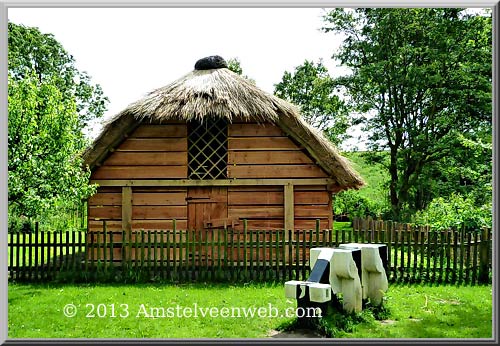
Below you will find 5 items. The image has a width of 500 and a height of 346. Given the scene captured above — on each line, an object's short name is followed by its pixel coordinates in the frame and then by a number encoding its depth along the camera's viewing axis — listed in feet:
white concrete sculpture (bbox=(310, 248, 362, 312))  23.98
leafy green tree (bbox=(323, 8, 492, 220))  73.05
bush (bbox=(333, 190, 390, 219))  92.52
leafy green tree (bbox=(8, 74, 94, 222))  29.09
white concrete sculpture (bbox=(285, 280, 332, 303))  22.40
